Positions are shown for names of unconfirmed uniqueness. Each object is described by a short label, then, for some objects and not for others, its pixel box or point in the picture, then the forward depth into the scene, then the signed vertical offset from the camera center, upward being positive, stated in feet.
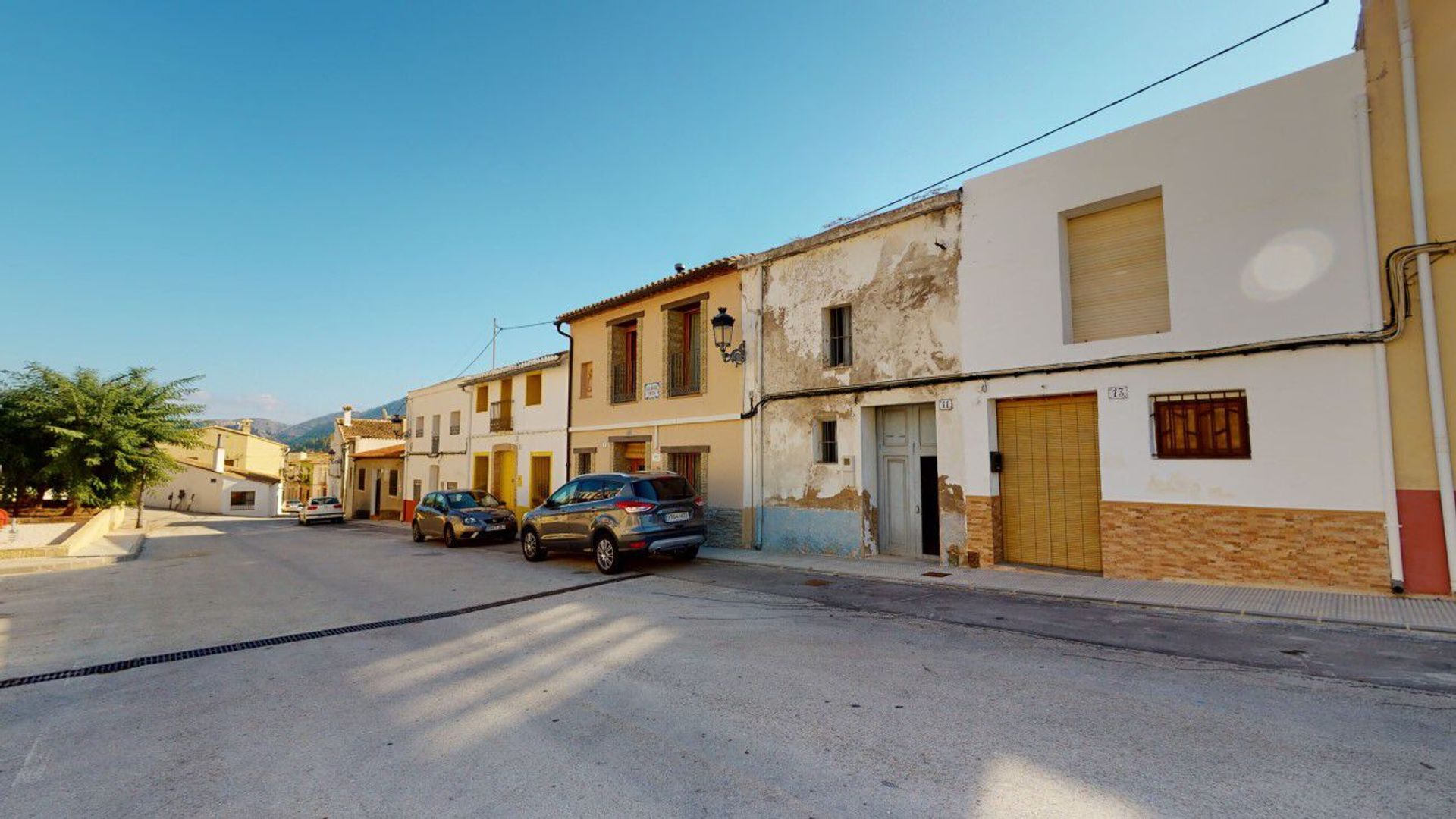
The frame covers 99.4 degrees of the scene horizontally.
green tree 63.77 +3.30
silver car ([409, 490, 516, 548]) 53.21 -5.26
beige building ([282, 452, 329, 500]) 198.29 -4.63
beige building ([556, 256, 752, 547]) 45.39 +5.70
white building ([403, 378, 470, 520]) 81.82 +2.78
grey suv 33.60 -3.42
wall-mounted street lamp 44.21 +8.78
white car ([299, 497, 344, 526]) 94.32 -7.89
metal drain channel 17.22 -6.06
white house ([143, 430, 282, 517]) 144.97 -7.33
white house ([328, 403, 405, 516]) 113.29 +2.73
